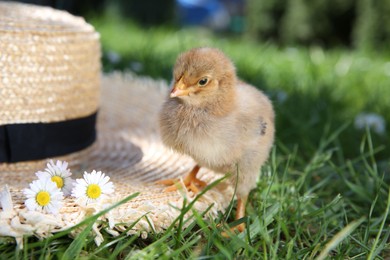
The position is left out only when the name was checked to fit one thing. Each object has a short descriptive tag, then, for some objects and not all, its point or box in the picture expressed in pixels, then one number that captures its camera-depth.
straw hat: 0.49
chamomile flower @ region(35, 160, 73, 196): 0.49
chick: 0.50
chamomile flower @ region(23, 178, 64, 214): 0.46
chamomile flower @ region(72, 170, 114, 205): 0.48
